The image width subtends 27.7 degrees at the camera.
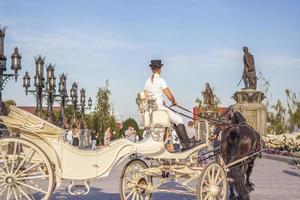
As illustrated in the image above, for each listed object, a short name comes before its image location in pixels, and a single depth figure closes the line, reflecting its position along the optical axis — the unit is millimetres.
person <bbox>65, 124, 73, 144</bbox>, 24853
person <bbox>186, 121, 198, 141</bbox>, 11820
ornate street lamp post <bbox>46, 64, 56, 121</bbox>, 31375
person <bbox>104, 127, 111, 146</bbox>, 30836
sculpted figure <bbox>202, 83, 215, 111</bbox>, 62844
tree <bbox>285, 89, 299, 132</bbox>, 69125
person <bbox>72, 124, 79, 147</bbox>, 23419
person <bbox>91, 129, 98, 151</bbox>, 47344
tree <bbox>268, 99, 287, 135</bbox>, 68250
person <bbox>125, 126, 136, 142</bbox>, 23503
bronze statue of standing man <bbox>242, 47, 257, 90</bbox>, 45094
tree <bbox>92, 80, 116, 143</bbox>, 66456
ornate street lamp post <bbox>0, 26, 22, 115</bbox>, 19495
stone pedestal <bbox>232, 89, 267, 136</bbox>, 41031
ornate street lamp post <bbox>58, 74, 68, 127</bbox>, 36906
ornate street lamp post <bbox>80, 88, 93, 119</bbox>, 47391
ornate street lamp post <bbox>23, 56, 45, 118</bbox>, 27734
